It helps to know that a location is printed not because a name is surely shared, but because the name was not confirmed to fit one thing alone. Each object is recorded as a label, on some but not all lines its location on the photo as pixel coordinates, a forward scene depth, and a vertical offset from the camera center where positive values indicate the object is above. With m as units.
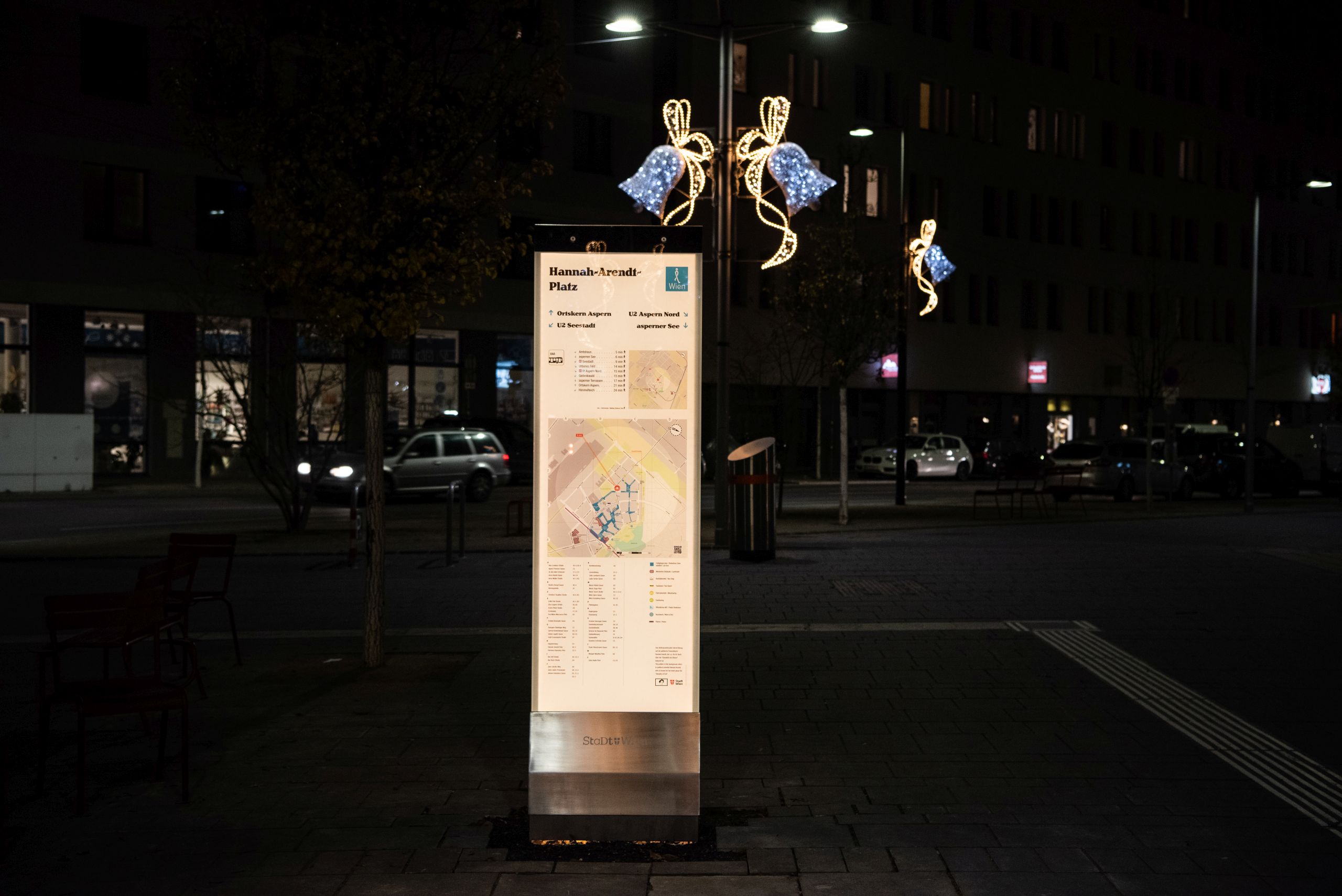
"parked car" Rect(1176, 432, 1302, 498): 34.19 -1.16
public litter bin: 15.74 -0.96
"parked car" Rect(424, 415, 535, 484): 33.38 -0.56
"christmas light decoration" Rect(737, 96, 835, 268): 19.19 +3.50
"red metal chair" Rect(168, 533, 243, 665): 8.98 -0.95
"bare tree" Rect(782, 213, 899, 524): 23.75 +1.93
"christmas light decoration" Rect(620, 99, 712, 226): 19.17 +3.44
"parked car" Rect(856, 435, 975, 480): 43.16 -1.29
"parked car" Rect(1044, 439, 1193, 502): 31.64 -1.27
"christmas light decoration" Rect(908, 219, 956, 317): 27.27 +3.16
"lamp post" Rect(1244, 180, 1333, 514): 27.38 -0.07
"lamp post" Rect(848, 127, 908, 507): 25.50 +0.99
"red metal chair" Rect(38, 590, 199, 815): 6.00 -1.15
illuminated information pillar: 5.37 -0.47
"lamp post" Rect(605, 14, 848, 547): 17.59 +2.63
